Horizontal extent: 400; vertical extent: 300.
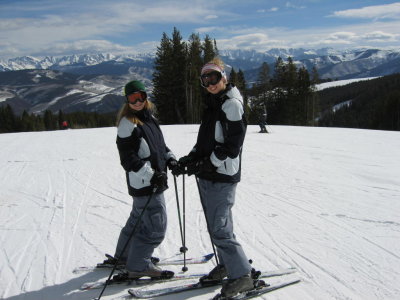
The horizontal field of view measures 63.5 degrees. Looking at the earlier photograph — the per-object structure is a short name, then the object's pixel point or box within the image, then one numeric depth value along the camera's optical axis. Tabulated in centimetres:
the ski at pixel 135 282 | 358
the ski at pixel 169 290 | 337
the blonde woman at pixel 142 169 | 332
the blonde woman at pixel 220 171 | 312
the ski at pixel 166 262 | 395
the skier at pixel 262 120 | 1808
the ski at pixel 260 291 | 327
